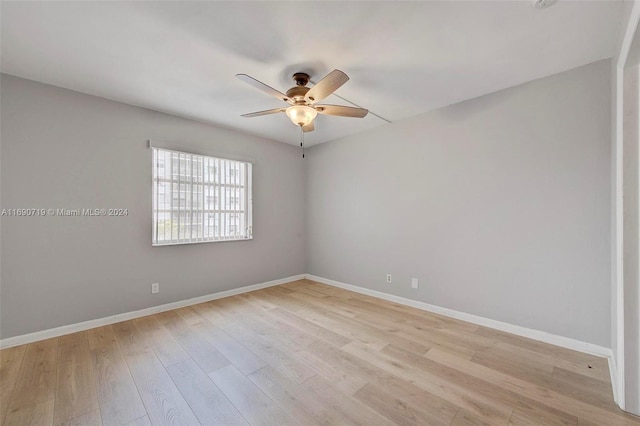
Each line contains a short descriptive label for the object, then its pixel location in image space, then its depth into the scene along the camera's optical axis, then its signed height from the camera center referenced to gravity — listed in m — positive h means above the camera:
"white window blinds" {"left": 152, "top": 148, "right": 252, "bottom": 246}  3.34 +0.21
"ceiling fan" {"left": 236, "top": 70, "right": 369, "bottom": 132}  2.09 +1.01
